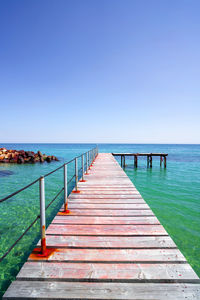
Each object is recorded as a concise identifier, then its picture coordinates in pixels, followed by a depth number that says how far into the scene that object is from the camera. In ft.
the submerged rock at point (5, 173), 42.67
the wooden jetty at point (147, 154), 56.26
